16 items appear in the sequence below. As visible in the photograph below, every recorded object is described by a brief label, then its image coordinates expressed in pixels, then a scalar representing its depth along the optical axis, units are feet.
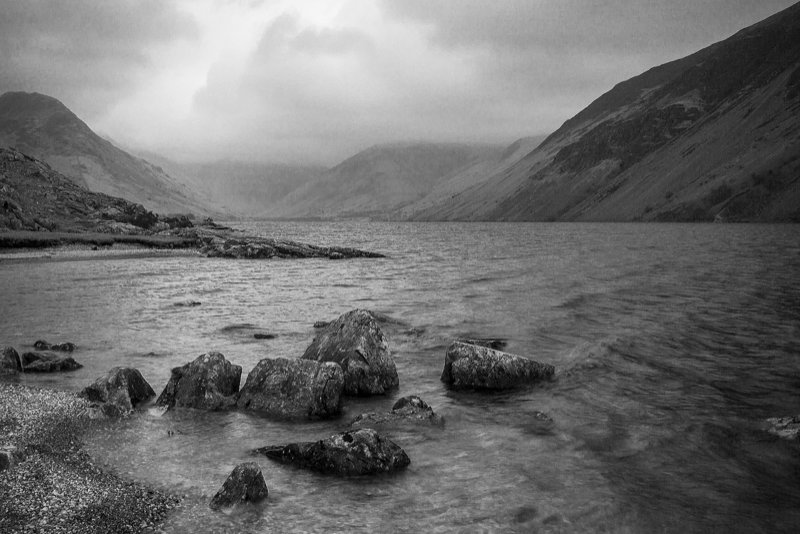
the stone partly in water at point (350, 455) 35.70
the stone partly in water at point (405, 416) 44.86
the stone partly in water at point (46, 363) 58.49
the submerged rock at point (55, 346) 68.85
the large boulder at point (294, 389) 46.96
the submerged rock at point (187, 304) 106.73
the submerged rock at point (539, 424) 43.45
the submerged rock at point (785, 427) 40.63
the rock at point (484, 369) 55.57
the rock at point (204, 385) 48.11
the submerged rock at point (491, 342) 70.28
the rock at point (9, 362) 57.47
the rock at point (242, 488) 30.71
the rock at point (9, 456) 32.63
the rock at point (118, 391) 45.75
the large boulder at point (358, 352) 54.08
